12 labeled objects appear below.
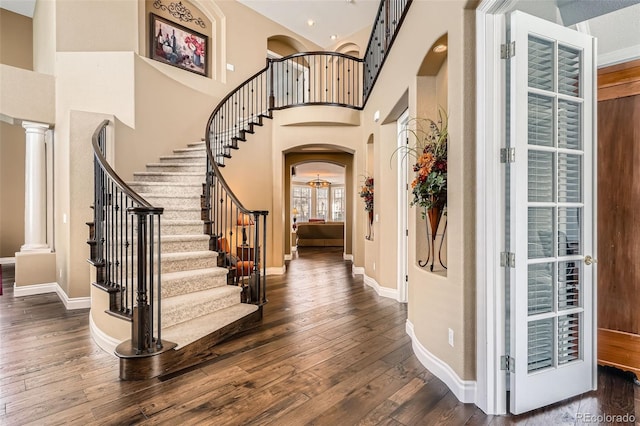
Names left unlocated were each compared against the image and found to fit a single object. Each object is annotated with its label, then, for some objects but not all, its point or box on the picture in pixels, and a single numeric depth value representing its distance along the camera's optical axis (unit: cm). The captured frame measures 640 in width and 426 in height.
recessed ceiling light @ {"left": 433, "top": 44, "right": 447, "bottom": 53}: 259
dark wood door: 249
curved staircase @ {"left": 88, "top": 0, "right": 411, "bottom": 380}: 260
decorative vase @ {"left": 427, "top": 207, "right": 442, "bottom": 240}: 264
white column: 520
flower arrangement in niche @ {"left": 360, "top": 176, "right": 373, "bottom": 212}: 551
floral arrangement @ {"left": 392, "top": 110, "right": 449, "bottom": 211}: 246
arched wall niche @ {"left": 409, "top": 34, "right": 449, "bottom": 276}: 297
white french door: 202
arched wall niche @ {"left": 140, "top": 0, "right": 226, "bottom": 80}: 632
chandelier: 1520
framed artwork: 624
